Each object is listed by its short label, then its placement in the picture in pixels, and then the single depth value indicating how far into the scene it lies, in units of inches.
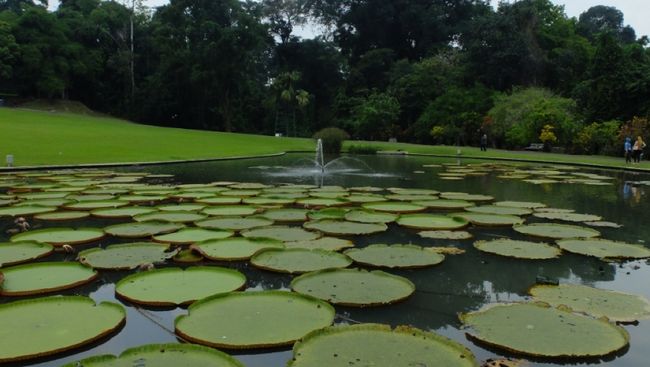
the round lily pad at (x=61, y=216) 313.7
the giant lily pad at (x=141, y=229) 266.1
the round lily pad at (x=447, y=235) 267.8
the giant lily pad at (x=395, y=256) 215.3
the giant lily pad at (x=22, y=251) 214.7
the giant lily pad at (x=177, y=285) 169.9
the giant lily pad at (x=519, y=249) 228.8
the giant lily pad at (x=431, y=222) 291.6
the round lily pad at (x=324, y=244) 240.1
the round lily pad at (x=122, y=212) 322.3
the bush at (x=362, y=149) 1176.2
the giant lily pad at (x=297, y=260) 205.6
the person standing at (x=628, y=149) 796.9
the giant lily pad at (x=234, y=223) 283.7
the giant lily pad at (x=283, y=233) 259.6
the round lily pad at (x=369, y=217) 309.7
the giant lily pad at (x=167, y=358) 119.3
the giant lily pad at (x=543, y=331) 131.8
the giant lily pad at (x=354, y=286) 169.6
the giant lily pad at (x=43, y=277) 177.2
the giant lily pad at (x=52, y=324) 130.1
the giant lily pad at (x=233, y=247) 221.6
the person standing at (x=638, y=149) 787.2
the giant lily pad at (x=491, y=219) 300.7
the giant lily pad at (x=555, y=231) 269.9
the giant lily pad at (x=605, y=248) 233.0
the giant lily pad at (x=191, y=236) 250.8
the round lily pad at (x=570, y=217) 319.0
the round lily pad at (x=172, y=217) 304.3
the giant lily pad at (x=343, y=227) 275.7
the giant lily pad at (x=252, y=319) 136.3
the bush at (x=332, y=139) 1170.0
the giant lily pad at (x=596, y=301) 158.7
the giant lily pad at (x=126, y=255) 211.6
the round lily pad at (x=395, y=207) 347.6
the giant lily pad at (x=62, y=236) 249.8
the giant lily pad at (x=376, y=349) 121.2
